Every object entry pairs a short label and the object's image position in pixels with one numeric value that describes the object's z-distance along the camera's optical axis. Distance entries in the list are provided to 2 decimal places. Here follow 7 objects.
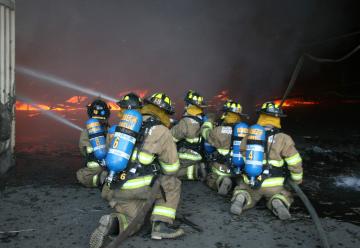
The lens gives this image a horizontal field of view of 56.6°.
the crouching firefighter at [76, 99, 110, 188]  4.84
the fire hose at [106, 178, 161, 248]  3.23
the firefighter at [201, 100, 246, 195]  5.33
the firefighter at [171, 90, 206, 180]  5.73
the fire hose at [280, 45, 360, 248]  3.40
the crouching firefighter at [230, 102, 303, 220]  4.10
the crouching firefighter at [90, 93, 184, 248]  3.46
